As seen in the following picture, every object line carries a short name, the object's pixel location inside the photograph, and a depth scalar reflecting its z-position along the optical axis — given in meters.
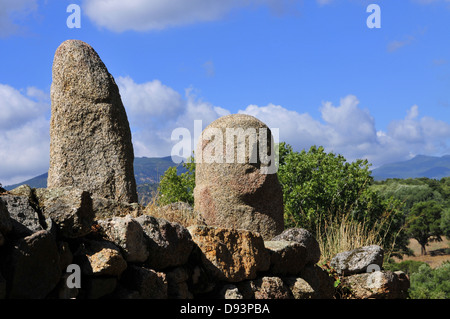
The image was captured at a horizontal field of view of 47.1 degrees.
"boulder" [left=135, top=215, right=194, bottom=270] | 4.71
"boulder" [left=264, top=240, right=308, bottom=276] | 6.06
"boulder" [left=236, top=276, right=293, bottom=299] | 5.46
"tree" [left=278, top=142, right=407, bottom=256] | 15.10
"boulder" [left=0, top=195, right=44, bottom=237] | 3.74
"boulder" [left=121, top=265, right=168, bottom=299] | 4.39
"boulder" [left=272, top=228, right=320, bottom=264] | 7.05
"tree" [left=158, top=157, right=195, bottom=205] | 16.44
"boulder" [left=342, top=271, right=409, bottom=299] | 7.59
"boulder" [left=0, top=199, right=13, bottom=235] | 3.48
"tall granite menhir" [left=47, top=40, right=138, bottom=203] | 8.02
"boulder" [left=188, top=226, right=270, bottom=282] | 5.23
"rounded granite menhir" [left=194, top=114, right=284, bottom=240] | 8.62
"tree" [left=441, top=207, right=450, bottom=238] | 37.84
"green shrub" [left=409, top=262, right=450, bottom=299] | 22.85
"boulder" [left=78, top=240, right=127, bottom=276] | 4.03
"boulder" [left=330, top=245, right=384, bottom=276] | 7.88
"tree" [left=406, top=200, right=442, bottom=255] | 38.00
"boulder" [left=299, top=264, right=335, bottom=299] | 6.66
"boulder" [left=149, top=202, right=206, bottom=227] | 8.17
